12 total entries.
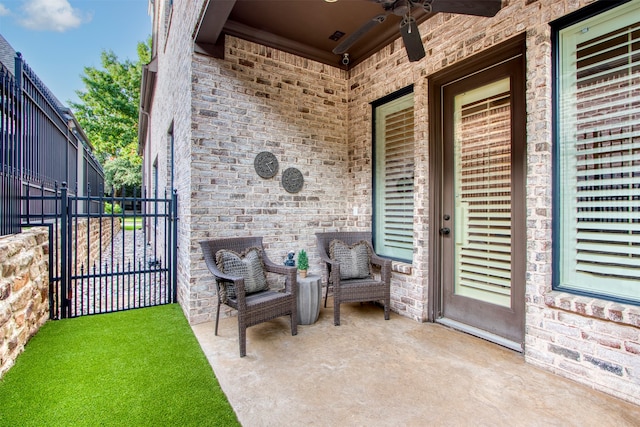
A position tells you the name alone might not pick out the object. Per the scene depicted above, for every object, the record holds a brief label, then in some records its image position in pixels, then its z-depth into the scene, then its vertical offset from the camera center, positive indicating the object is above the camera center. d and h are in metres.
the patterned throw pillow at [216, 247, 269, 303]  3.01 -0.55
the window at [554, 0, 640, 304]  2.11 +0.42
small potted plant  3.55 -0.60
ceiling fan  2.13 +1.44
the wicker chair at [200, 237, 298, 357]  2.64 -0.79
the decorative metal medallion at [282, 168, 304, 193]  4.03 +0.44
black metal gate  3.41 -0.60
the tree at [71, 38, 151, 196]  17.72 +6.40
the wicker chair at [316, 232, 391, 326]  3.36 -0.82
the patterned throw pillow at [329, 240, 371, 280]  3.68 -0.54
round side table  3.30 -0.93
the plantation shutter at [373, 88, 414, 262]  3.78 +0.47
